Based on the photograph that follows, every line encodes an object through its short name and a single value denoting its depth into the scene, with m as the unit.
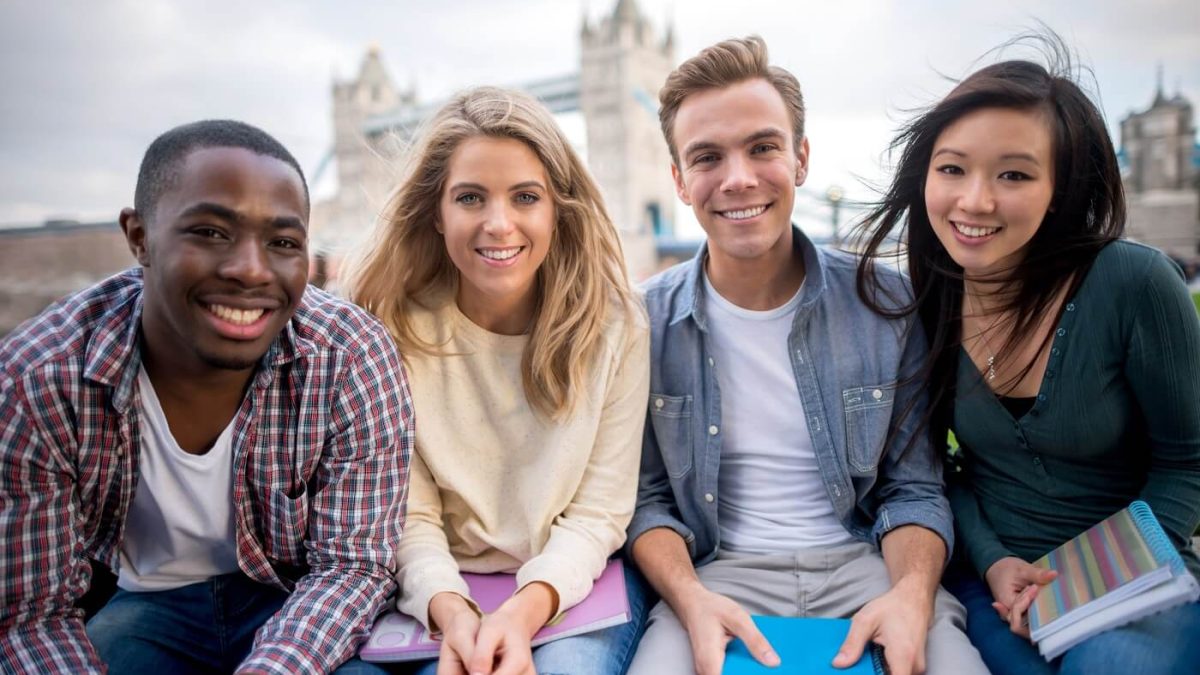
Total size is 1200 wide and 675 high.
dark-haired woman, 1.60
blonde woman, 1.79
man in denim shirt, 1.87
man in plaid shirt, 1.39
